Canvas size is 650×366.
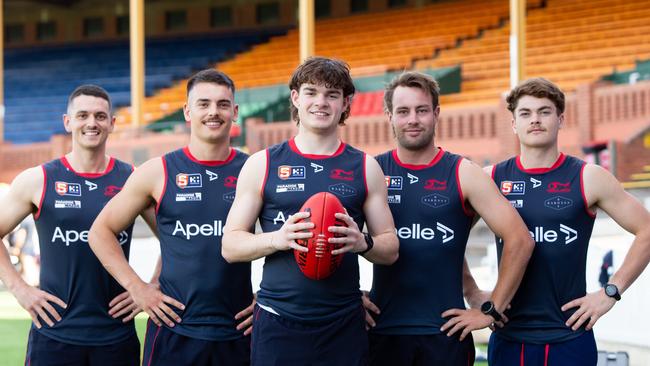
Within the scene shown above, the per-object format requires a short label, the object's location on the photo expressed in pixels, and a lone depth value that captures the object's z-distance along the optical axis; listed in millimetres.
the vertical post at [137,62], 17688
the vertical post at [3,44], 28305
